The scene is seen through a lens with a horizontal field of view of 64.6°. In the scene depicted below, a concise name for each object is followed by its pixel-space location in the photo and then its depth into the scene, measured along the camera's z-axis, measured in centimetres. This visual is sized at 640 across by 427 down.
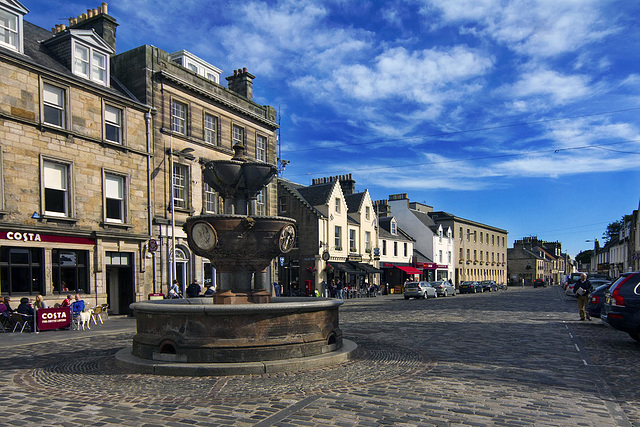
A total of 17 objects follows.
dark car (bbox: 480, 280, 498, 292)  6007
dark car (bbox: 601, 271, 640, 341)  1141
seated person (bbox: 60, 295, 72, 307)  1784
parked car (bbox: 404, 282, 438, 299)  3841
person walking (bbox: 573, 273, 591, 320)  1808
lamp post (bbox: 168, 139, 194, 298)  2438
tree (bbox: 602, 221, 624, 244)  10638
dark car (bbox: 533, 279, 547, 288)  8275
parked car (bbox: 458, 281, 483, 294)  5328
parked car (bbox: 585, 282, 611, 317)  1753
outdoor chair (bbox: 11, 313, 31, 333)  1614
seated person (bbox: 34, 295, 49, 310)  1691
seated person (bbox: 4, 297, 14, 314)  1651
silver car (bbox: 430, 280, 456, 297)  4294
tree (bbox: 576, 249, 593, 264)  16519
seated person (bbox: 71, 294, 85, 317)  1688
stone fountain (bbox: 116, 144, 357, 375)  861
